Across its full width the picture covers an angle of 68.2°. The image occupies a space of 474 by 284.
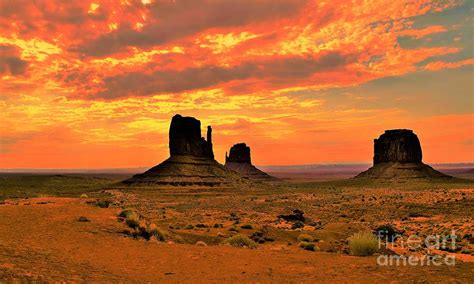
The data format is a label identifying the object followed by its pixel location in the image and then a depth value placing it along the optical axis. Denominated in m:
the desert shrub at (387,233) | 24.98
